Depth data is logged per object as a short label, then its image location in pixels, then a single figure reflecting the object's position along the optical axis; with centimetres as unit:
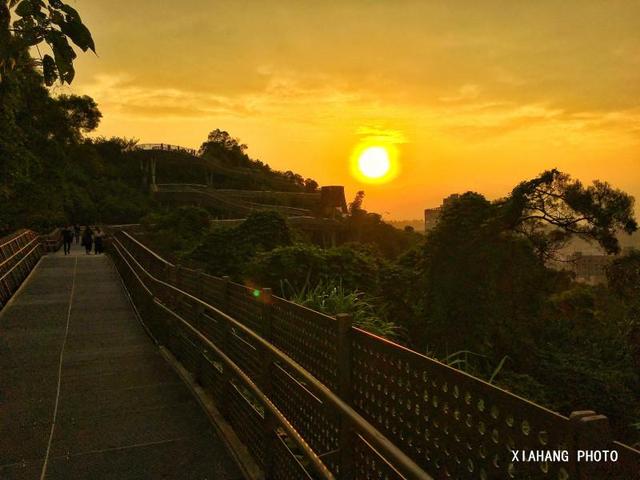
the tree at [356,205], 7181
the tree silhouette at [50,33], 262
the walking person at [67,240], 3045
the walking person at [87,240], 3055
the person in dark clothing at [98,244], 3081
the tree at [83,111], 5800
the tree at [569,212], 2302
